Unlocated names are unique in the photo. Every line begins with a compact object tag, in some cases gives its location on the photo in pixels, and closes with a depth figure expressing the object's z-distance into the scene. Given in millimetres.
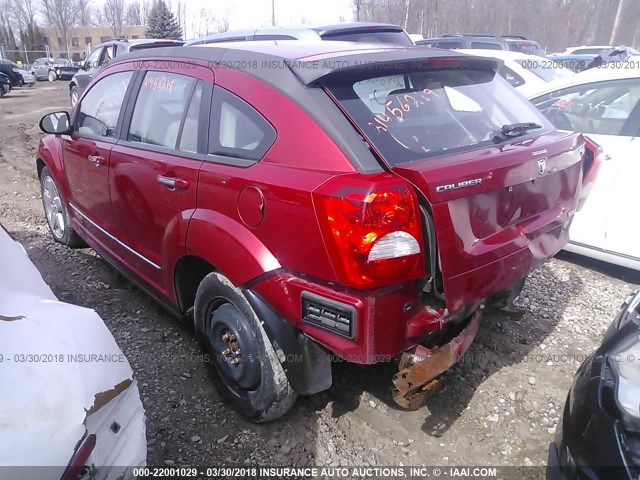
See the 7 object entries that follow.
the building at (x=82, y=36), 71438
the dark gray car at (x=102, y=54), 12328
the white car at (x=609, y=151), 3943
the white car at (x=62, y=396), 1427
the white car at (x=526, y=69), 7359
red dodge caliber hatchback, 1974
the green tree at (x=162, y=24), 44469
